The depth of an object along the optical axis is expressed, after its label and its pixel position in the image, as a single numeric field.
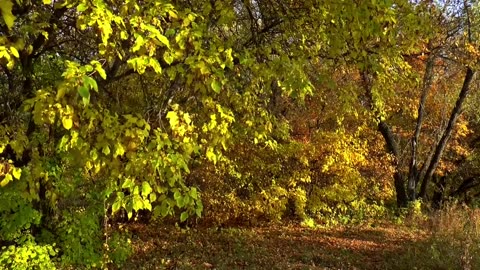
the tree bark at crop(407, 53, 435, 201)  14.80
